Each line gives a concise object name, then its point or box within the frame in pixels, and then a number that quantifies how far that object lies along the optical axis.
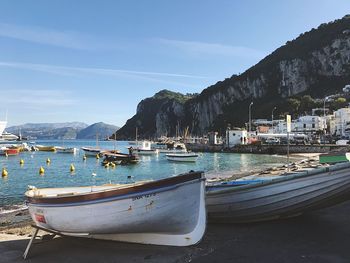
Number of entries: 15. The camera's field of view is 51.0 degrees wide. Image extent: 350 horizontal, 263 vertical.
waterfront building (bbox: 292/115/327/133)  117.05
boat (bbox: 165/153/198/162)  61.43
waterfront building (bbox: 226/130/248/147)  99.14
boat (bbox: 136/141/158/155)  75.99
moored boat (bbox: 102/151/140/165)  54.72
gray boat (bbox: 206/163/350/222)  10.92
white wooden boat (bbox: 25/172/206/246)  9.12
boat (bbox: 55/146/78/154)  92.60
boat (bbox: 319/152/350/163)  13.70
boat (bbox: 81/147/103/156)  74.26
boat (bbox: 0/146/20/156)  83.38
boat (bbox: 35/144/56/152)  105.20
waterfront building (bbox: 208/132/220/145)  114.52
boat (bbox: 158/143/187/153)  72.69
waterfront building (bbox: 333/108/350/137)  101.06
